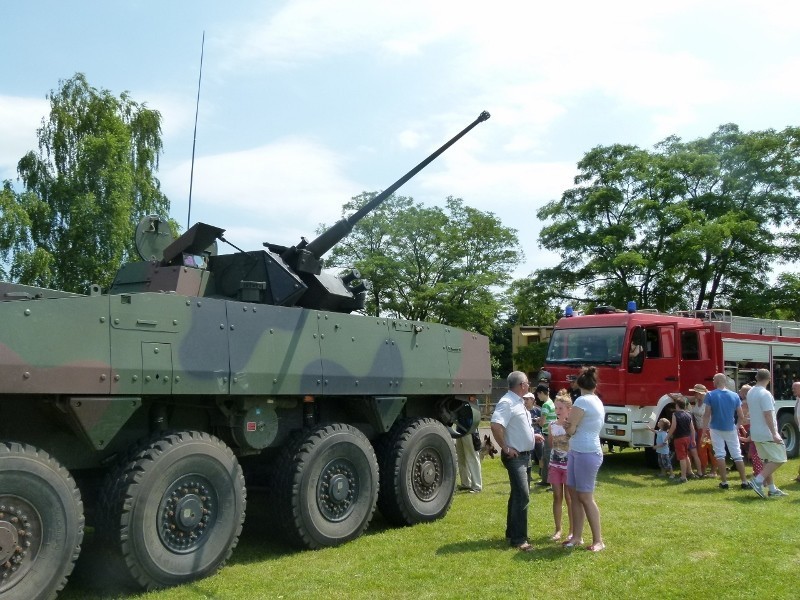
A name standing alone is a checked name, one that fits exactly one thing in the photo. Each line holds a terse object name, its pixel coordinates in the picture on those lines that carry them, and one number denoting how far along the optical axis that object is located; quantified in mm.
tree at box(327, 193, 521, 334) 30547
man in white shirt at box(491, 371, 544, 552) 7457
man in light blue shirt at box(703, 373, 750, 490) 11531
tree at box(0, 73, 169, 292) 22188
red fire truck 13617
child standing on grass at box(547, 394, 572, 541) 7781
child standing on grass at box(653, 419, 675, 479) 13195
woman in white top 7082
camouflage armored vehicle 5562
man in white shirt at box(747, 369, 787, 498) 10570
